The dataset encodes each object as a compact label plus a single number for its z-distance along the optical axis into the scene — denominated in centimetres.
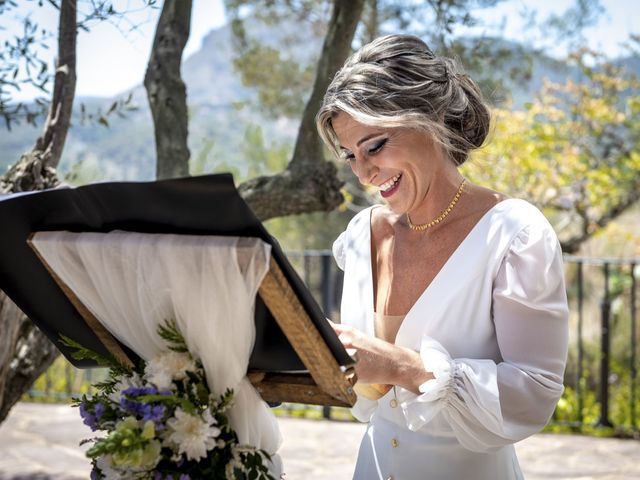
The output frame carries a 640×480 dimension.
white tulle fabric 113
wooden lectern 109
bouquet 116
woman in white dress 161
